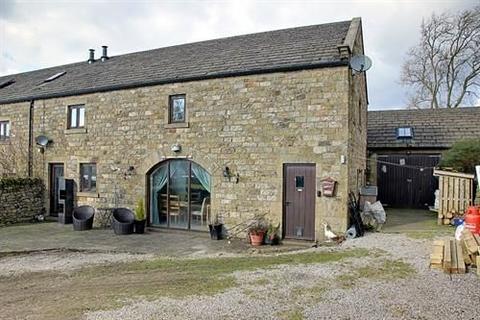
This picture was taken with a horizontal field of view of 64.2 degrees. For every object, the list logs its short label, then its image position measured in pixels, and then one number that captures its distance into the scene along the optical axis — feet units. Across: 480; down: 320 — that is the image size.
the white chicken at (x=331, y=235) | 33.55
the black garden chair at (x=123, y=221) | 41.75
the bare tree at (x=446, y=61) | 83.66
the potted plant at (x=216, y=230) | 38.55
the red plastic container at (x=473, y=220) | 26.18
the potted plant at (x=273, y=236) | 35.88
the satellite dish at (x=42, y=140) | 52.60
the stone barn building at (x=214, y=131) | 35.60
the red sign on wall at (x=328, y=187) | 34.22
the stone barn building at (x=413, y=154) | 57.21
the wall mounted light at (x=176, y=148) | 41.96
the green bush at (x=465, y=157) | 44.57
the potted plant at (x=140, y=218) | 42.50
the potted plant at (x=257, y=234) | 35.73
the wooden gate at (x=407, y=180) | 56.90
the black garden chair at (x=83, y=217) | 44.76
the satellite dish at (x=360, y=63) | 35.01
